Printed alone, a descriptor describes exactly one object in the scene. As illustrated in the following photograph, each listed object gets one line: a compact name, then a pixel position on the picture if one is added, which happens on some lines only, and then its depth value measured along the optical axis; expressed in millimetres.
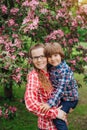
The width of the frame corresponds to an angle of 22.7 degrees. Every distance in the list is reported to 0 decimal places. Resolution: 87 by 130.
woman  2150
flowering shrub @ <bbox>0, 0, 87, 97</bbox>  4151
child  2317
